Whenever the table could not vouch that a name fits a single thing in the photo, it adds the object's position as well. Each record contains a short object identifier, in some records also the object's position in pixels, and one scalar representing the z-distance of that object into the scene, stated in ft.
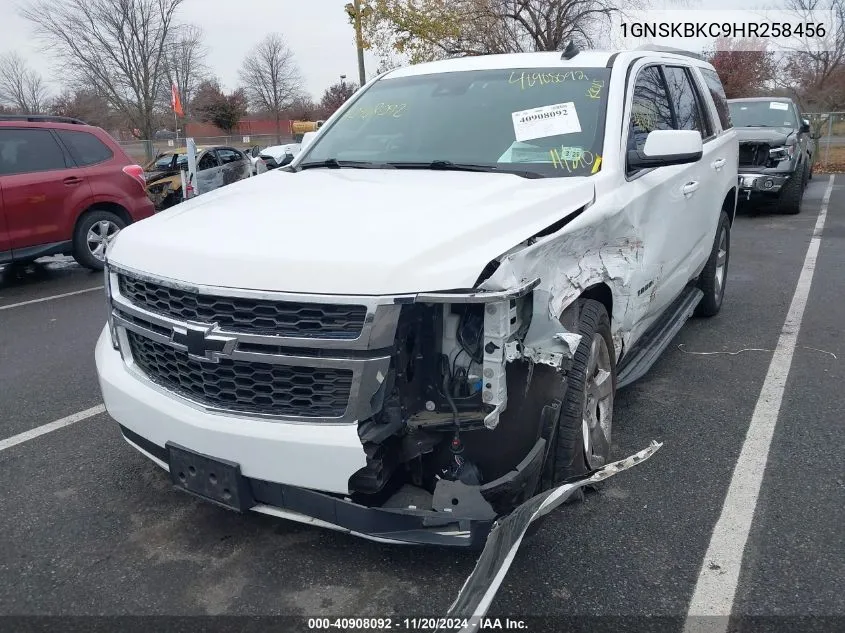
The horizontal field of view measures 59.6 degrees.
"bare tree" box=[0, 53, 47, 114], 142.20
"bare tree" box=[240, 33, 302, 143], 188.55
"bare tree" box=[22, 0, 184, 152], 116.67
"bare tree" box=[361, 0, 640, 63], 68.74
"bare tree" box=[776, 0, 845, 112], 92.73
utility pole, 58.23
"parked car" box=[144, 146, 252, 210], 44.88
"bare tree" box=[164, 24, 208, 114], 124.06
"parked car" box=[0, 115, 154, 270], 26.13
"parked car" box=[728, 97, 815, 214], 37.91
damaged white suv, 7.72
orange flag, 46.64
